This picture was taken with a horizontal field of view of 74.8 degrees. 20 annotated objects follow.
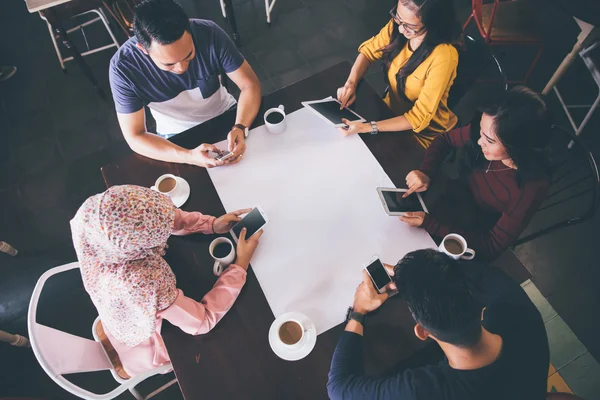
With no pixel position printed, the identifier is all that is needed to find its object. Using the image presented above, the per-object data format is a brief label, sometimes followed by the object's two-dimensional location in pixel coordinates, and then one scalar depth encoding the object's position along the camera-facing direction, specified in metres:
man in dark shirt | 1.09
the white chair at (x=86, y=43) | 2.92
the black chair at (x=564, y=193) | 2.49
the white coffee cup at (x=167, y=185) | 1.56
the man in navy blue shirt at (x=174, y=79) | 1.50
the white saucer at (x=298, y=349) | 1.27
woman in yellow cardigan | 1.63
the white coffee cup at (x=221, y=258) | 1.40
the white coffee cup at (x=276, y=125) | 1.70
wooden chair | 2.57
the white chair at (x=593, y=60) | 2.32
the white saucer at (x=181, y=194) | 1.56
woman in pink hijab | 1.15
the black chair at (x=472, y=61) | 1.88
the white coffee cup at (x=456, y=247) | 1.38
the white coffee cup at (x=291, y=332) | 1.27
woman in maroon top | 1.38
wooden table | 1.25
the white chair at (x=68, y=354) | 1.31
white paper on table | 1.39
